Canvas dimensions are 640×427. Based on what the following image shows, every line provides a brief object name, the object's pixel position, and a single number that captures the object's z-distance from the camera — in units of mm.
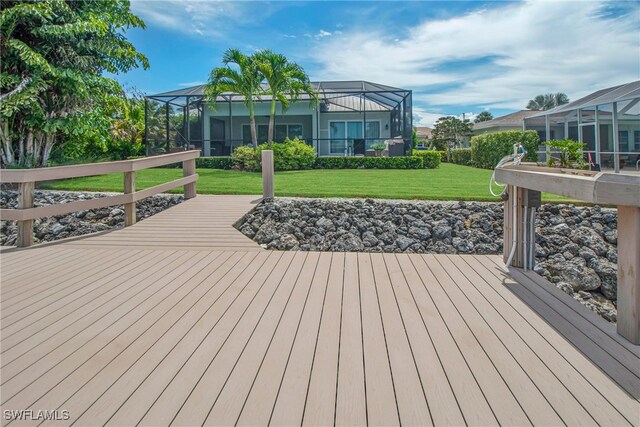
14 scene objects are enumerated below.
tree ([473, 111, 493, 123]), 53688
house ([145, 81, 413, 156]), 16672
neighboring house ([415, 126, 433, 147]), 50319
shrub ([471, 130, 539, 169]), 15898
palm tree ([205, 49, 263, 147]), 13945
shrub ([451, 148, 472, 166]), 22402
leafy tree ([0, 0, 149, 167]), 9734
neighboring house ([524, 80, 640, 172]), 14164
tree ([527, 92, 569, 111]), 52500
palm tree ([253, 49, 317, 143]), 13992
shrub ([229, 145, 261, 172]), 13031
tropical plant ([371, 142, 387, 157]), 17180
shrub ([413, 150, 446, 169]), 16516
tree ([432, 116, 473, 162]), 29422
